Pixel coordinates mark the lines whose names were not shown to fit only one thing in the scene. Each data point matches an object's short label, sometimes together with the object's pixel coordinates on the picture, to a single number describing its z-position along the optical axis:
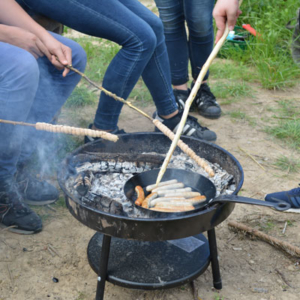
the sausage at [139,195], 2.03
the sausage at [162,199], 2.05
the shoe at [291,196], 2.75
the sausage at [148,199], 2.02
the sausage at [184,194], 2.13
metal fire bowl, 1.69
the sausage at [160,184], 2.16
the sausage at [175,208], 1.97
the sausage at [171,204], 2.02
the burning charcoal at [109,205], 2.03
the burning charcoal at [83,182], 2.15
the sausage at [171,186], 2.16
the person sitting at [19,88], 2.34
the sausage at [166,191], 2.14
